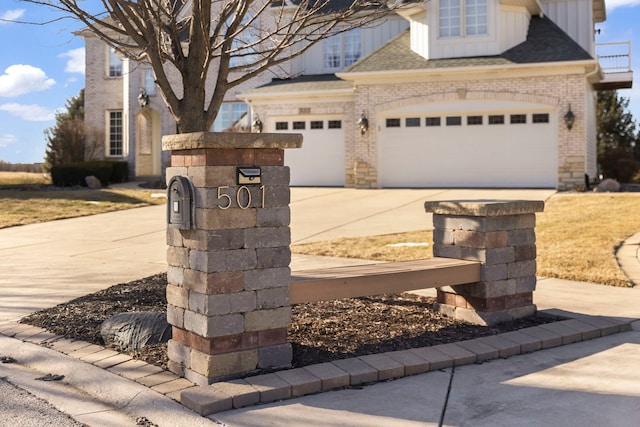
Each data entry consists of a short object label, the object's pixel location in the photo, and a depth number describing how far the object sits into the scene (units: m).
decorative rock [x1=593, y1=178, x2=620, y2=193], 21.38
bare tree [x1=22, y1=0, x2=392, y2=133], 6.48
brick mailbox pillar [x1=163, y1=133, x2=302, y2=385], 4.75
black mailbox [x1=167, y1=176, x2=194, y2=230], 4.81
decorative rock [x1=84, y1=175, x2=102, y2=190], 25.80
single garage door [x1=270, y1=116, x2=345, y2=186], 23.80
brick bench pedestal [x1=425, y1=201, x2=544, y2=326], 6.46
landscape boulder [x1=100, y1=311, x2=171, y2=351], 5.71
